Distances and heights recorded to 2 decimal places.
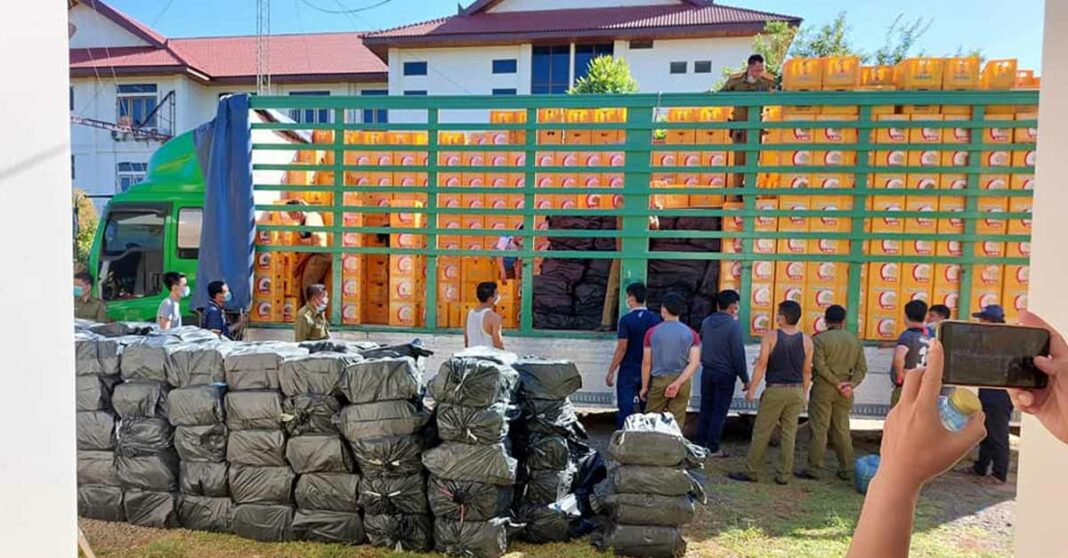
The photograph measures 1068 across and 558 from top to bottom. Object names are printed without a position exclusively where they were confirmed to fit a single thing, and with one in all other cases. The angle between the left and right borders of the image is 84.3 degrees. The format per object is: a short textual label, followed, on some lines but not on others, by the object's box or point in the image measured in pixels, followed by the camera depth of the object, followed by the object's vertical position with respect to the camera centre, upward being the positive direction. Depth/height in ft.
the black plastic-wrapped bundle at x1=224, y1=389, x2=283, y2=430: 12.92 -3.67
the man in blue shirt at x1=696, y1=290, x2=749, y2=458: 17.34 -3.21
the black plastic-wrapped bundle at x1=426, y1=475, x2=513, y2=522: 12.08 -5.19
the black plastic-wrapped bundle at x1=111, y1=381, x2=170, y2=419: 13.32 -3.63
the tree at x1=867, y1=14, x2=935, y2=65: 67.31 +23.56
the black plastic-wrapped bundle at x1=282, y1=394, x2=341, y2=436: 12.82 -3.72
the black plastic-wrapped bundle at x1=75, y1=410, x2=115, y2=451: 13.44 -4.35
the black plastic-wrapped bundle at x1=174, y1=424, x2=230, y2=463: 13.08 -4.45
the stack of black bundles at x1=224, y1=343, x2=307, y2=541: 12.85 -4.57
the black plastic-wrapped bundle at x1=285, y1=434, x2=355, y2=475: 12.63 -4.51
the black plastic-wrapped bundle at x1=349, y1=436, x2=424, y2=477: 12.32 -4.40
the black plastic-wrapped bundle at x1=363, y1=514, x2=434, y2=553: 12.42 -6.04
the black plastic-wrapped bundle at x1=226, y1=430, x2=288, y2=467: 12.88 -4.50
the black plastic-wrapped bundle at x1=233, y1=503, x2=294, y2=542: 12.76 -6.07
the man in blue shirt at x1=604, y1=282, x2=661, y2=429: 17.83 -3.02
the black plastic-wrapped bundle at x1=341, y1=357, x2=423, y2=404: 12.53 -2.89
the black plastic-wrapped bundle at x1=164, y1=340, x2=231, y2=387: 13.29 -2.83
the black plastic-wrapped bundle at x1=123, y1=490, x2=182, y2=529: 13.26 -6.06
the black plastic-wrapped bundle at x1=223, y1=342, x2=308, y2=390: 13.12 -2.83
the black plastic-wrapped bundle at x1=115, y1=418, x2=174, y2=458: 13.25 -4.43
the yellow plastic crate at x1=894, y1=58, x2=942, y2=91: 17.90 +5.66
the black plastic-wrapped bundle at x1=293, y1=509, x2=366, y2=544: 12.63 -6.07
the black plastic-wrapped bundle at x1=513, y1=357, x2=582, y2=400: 13.52 -2.98
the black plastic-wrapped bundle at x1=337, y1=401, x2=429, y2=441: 12.43 -3.70
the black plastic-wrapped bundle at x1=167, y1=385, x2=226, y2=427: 13.03 -3.66
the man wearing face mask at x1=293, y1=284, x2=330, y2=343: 18.56 -2.38
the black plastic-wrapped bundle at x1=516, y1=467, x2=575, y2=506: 13.12 -5.30
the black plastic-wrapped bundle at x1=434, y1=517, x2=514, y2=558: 12.03 -5.95
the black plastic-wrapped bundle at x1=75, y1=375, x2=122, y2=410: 13.46 -3.53
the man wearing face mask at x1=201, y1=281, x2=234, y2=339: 18.69 -2.22
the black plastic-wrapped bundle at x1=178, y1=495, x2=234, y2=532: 13.07 -6.07
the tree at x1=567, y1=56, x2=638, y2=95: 57.77 +17.32
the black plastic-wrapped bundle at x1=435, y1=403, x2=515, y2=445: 12.07 -3.63
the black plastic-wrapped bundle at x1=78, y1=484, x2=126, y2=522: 13.43 -6.04
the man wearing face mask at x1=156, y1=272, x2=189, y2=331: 18.94 -2.03
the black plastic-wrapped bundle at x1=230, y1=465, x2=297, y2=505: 12.87 -5.30
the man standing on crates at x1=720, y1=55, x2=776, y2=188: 21.94 +6.62
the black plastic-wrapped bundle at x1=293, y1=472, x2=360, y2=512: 12.66 -5.32
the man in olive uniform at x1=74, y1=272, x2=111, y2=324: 19.70 -2.16
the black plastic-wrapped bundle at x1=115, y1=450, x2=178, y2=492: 13.29 -5.24
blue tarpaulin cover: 19.69 +1.08
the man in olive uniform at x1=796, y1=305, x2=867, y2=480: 16.58 -3.69
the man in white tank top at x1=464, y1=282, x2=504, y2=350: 17.81 -2.28
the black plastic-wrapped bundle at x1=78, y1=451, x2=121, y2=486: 13.46 -5.24
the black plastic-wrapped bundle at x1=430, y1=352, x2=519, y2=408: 12.16 -2.82
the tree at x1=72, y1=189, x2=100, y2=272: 56.70 +1.74
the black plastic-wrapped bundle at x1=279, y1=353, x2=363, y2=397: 12.82 -2.84
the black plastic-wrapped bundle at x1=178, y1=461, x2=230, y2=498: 13.11 -5.30
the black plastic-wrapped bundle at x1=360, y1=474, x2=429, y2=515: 12.41 -5.25
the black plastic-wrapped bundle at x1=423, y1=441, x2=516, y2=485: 12.00 -4.42
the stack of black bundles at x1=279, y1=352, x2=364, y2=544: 12.66 -4.52
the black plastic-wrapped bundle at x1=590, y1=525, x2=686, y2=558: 12.30 -6.04
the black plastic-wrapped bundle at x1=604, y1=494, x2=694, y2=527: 12.34 -5.39
